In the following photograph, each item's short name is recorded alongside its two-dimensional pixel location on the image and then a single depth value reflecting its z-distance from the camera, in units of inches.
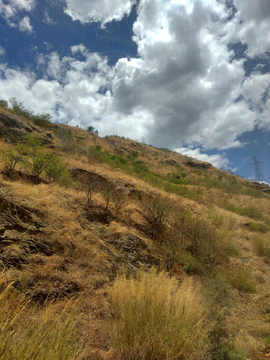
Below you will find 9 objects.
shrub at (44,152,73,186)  313.0
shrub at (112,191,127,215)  298.0
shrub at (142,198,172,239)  308.6
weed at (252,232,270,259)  356.6
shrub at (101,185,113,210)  285.8
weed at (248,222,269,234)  483.2
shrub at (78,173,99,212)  273.5
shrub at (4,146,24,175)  269.0
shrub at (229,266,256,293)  238.8
